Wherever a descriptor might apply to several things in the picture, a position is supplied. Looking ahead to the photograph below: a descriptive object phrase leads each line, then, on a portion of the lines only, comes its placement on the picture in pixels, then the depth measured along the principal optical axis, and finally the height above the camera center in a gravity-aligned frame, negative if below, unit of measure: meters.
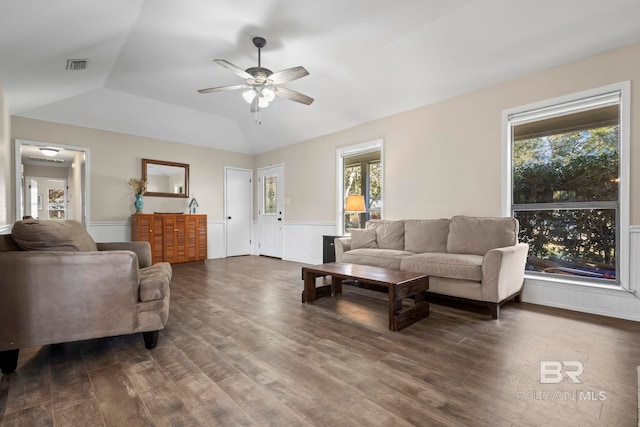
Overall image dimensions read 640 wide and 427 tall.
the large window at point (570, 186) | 2.91 +0.24
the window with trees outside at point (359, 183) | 4.86 +0.46
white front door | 6.62 +0.02
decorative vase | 5.50 +0.14
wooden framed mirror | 5.80 +0.67
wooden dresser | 5.32 -0.47
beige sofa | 2.76 -0.52
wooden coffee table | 2.44 -0.69
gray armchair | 1.74 -0.53
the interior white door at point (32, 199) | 8.45 +0.35
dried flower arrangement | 5.53 +0.49
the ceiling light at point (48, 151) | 4.90 +1.13
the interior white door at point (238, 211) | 6.91 -0.02
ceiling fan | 2.91 +1.37
